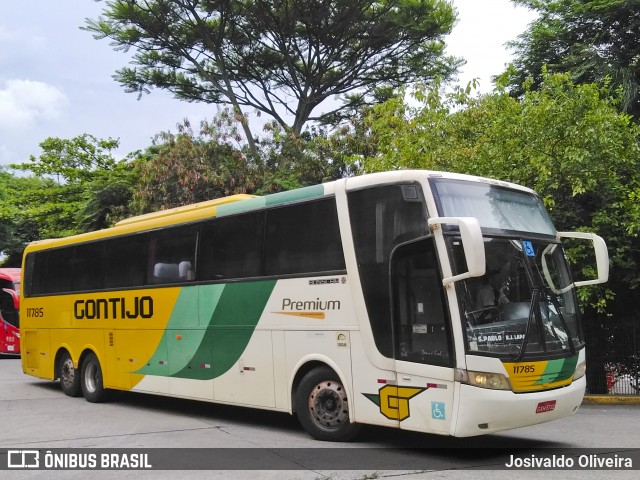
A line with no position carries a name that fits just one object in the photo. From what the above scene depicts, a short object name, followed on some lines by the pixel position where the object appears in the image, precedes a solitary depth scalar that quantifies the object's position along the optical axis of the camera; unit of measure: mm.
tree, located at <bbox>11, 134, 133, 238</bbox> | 31141
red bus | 24584
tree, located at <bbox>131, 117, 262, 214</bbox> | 25391
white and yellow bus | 7828
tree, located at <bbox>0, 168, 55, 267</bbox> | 39688
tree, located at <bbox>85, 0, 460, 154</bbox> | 28656
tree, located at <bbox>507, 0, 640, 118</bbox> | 21578
